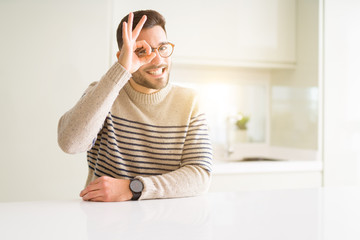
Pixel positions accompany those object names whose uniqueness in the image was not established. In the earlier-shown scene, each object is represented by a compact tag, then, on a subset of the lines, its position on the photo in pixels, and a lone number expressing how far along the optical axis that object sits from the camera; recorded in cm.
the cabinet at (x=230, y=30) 268
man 120
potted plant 327
